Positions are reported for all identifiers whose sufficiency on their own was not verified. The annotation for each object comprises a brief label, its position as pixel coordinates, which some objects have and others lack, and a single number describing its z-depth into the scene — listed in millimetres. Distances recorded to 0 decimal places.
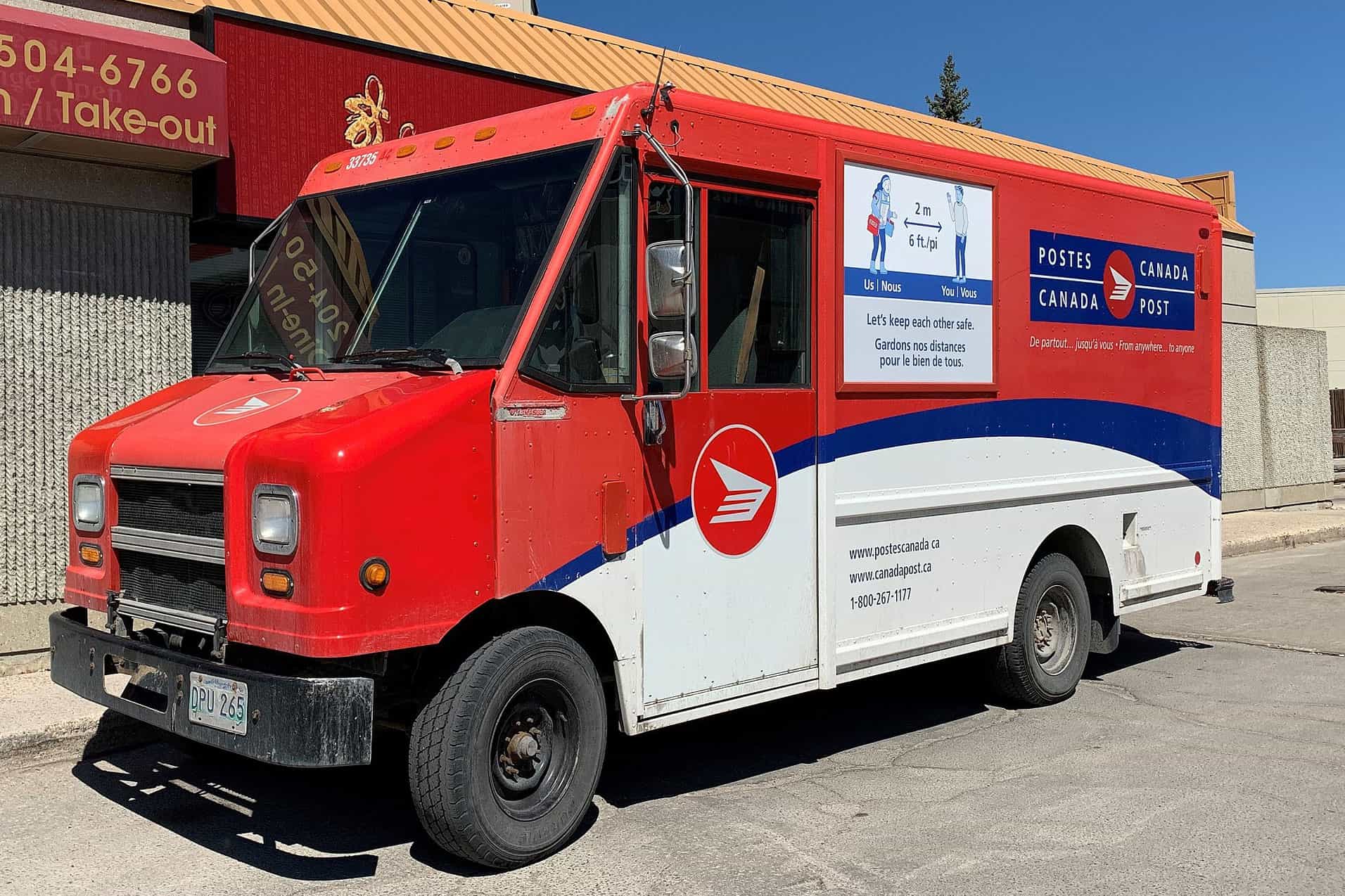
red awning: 7551
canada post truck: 4695
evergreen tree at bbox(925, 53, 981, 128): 50594
